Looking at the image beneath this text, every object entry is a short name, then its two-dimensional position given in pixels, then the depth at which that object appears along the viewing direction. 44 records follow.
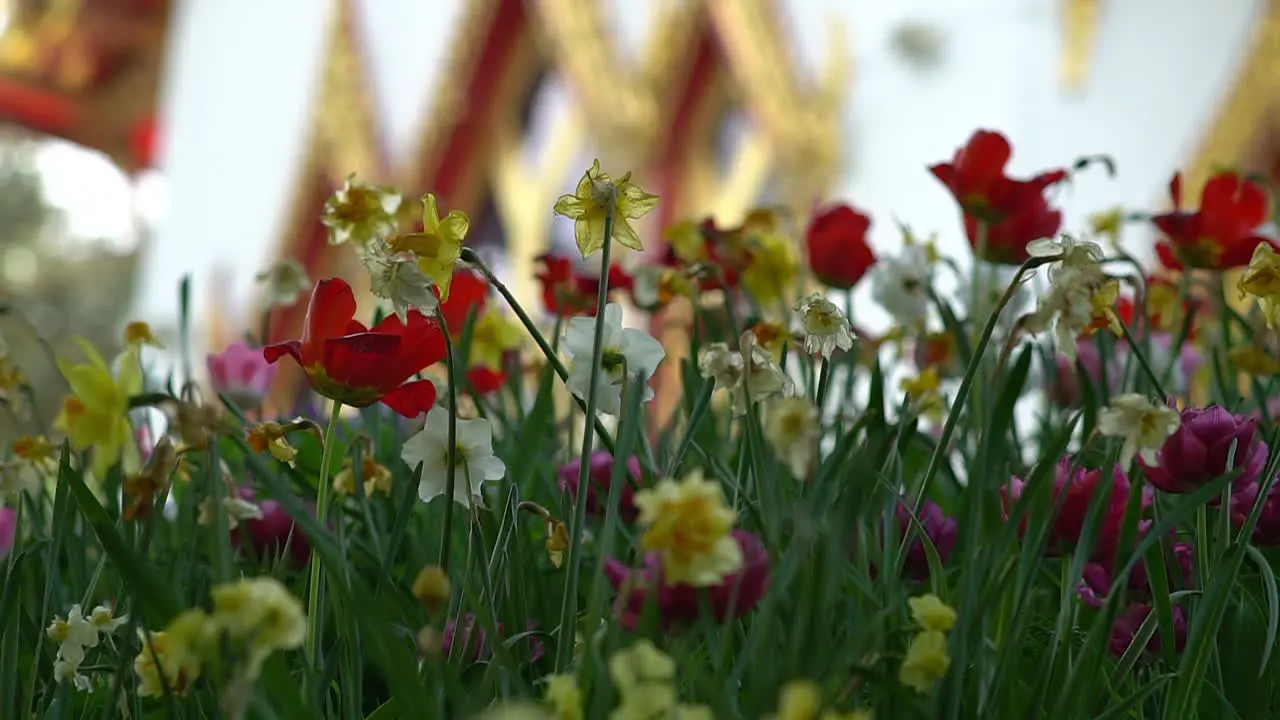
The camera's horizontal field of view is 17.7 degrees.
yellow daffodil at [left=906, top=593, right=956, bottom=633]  2.60
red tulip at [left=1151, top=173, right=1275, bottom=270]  3.22
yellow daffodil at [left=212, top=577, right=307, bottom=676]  2.45
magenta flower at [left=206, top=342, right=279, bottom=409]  3.60
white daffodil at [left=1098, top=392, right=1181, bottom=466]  2.65
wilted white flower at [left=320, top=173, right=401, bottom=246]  3.04
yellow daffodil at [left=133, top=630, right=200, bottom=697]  2.66
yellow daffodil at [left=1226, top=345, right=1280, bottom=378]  3.13
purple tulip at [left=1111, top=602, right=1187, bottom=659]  2.83
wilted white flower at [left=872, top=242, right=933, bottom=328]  3.57
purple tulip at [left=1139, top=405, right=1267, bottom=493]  2.77
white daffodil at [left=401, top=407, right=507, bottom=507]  2.79
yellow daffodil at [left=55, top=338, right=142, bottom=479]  2.73
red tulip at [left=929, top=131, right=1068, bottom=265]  3.29
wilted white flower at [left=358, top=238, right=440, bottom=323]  2.75
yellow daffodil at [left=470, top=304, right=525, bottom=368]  3.52
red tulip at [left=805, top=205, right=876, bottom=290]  3.50
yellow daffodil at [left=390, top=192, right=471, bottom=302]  2.78
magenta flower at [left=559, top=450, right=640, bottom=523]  2.98
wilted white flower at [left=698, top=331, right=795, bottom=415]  2.77
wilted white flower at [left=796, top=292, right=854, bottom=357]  2.86
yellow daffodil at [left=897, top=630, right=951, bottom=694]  2.58
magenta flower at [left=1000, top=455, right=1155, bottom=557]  2.76
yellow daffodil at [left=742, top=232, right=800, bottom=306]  3.57
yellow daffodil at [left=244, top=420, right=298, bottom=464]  2.82
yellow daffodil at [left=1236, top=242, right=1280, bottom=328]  2.80
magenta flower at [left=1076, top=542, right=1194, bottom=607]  2.81
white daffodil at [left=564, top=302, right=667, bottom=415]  2.82
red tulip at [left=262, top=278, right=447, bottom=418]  2.78
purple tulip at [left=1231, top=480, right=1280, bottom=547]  2.84
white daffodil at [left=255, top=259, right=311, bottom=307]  3.54
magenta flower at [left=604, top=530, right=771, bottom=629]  2.59
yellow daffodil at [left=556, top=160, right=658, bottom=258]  2.79
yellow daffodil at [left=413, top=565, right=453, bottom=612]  2.52
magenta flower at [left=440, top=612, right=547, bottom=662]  2.77
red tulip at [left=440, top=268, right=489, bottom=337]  3.35
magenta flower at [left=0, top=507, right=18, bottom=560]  3.27
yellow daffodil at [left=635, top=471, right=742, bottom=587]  2.49
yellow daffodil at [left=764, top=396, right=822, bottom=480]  2.52
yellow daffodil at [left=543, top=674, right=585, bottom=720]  2.48
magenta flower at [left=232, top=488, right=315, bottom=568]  3.03
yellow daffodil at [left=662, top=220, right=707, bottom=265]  3.51
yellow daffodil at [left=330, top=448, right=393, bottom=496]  2.98
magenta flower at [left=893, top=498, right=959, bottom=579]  2.91
